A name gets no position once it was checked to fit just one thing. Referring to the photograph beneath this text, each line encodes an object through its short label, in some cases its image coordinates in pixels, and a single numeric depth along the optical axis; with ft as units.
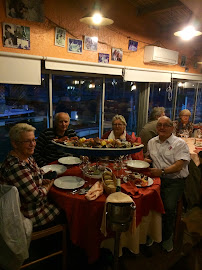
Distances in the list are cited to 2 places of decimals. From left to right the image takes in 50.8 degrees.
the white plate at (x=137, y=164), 7.59
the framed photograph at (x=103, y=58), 11.72
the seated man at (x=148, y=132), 10.96
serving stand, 6.44
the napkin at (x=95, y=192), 5.62
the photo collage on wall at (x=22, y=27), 8.45
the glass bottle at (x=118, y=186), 5.68
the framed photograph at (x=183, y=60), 17.11
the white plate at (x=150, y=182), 6.43
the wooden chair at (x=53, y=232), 5.52
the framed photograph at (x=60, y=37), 9.91
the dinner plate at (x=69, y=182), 6.25
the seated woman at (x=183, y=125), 13.88
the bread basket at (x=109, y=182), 5.80
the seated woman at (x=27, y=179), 5.45
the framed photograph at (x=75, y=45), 10.48
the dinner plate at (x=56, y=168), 7.32
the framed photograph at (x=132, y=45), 13.02
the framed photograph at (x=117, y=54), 12.32
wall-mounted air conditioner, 13.61
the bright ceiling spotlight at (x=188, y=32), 9.73
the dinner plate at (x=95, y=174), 6.76
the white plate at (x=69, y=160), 8.07
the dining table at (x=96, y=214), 5.67
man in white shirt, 7.57
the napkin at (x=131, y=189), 5.94
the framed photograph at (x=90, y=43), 11.02
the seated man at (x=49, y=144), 9.45
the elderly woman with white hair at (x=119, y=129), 9.44
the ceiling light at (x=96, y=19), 7.88
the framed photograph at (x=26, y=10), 8.39
